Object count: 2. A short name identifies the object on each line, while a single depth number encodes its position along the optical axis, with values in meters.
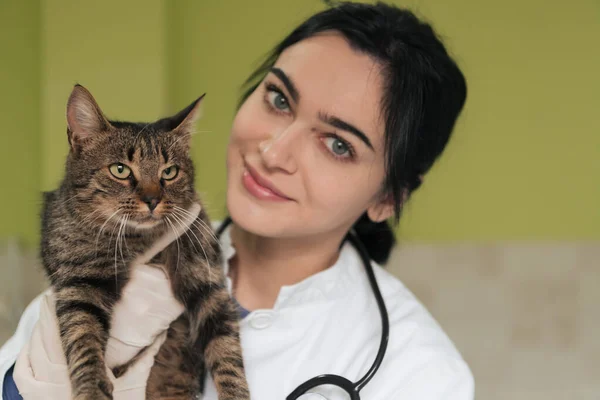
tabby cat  0.66
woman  0.71
